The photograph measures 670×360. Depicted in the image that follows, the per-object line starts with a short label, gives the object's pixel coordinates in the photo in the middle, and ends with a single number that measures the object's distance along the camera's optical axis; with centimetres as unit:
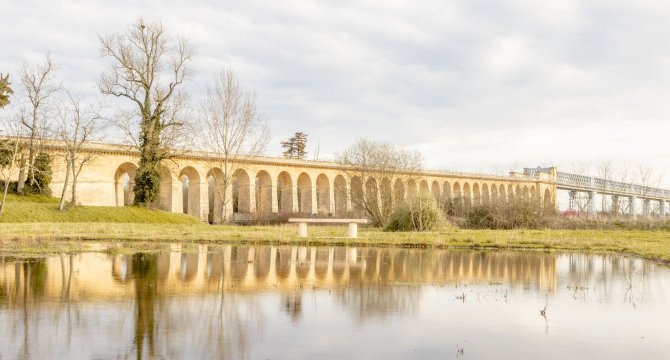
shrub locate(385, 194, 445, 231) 2780
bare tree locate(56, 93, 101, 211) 3739
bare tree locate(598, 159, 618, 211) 4993
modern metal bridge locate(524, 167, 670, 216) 10044
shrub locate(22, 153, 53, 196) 3822
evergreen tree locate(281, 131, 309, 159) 8794
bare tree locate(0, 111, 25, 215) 3588
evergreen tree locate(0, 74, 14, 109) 3562
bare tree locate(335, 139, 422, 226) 3800
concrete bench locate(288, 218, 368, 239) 2277
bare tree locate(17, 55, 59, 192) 3774
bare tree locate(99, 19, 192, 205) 3819
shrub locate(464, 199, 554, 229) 3397
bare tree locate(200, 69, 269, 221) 3716
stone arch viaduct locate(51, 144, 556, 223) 4325
